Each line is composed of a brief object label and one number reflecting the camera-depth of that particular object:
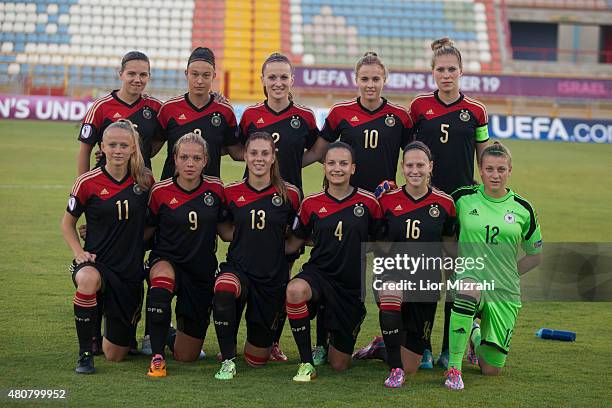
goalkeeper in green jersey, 10.83
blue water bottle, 12.65
